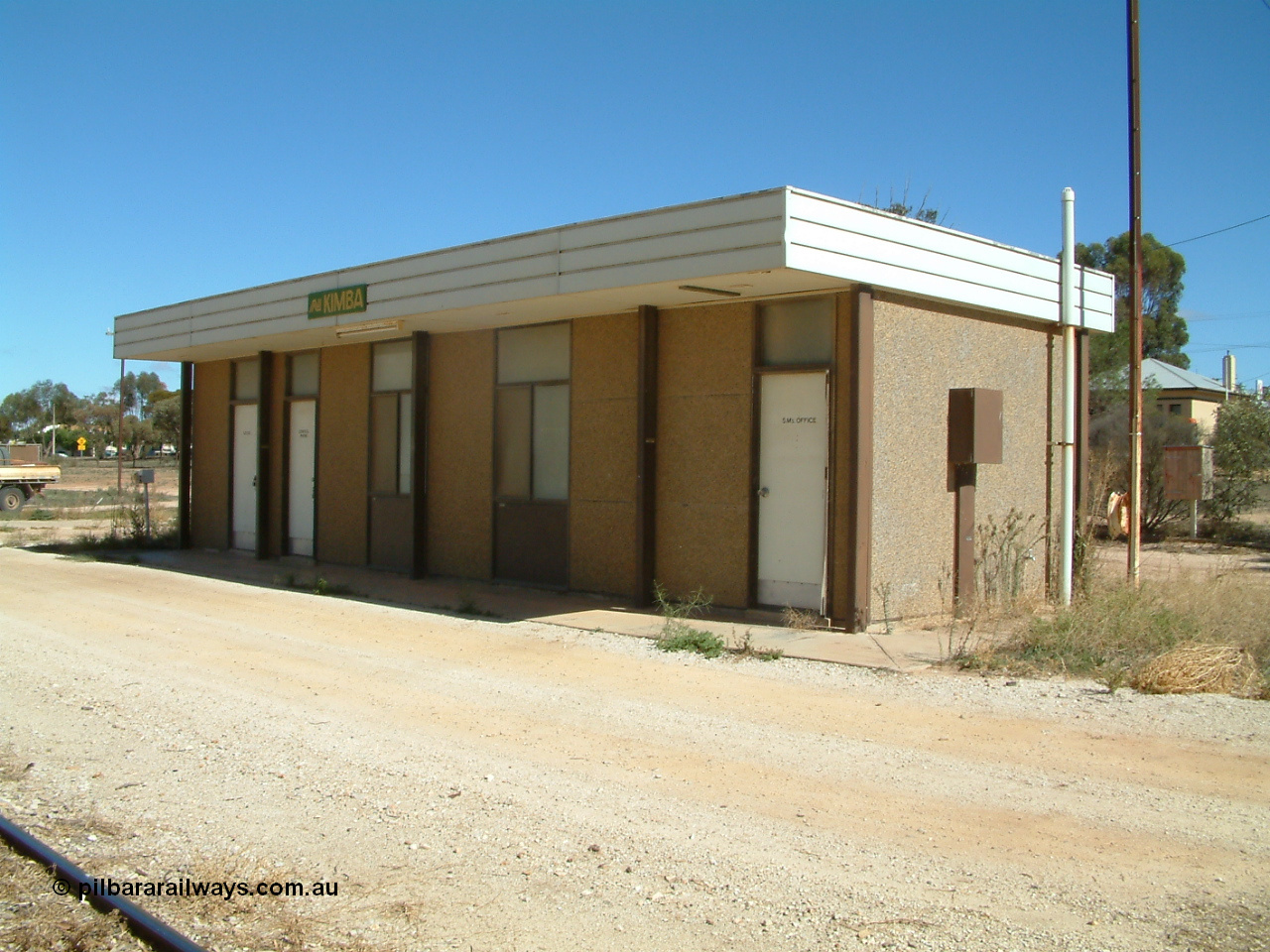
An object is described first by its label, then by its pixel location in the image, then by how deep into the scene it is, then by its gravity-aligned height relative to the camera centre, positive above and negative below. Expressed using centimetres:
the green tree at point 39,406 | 11044 +762
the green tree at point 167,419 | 7369 +430
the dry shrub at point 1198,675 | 762 -130
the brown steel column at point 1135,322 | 1087 +177
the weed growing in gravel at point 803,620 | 1030 -125
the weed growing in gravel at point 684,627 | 943 -130
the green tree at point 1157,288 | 5264 +1066
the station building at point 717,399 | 1003 +97
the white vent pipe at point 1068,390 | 1043 +101
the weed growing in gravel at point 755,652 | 908 -139
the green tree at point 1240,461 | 2044 +61
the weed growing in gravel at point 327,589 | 1340 -132
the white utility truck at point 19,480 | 3488 +0
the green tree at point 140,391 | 11512 +1021
